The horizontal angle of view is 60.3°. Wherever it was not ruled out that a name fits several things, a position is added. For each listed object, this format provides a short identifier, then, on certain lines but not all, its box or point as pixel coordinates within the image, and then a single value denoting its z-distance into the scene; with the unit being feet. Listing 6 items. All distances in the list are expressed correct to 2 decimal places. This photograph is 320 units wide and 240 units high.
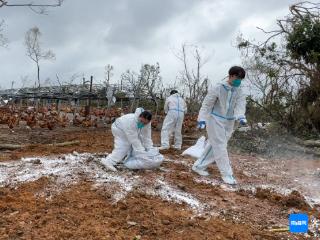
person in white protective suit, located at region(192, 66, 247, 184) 12.31
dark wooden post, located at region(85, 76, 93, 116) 31.09
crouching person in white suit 12.55
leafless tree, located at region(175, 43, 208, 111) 39.33
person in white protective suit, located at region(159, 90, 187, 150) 18.74
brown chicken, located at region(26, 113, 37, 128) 24.79
